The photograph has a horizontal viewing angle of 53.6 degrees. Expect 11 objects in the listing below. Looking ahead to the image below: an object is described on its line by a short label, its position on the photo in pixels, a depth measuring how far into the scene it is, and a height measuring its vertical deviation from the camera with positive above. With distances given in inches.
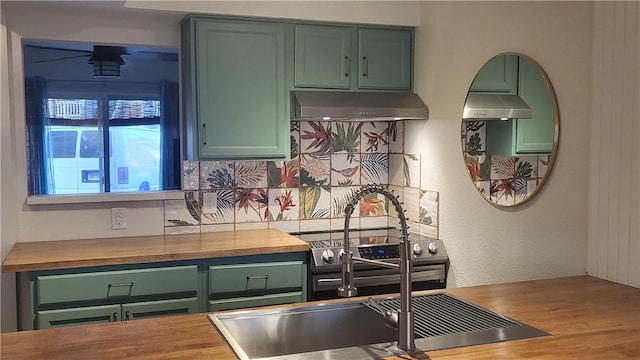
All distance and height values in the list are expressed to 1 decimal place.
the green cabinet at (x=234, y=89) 128.6 +12.9
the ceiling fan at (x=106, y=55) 135.3 +20.8
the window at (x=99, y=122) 132.8 +6.4
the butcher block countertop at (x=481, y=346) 65.7 -20.9
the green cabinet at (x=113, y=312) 110.4 -29.1
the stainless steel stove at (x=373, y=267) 126.6 -23.3
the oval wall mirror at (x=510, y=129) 106.3 +4.1
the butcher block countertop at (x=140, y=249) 110.8 -18.6
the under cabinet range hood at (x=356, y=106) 132.2 +9.8
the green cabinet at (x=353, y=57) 136.6 +20.8
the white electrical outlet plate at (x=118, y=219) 135.6 -14.5
